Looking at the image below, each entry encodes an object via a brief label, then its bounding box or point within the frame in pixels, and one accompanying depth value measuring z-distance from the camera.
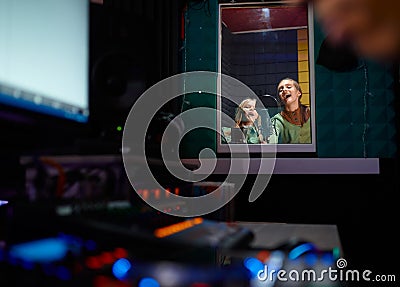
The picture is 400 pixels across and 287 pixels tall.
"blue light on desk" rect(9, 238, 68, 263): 0.48
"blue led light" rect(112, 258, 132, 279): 0.45
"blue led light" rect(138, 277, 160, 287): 0.42
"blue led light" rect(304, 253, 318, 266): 0.57
